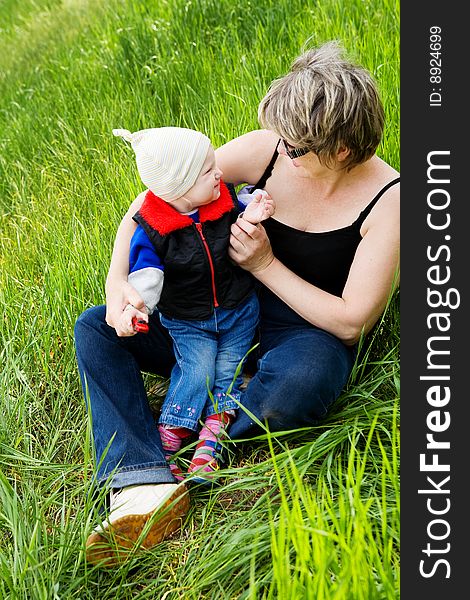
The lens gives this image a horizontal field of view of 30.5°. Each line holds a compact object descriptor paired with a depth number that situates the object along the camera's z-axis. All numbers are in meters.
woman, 2.29
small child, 2.28
